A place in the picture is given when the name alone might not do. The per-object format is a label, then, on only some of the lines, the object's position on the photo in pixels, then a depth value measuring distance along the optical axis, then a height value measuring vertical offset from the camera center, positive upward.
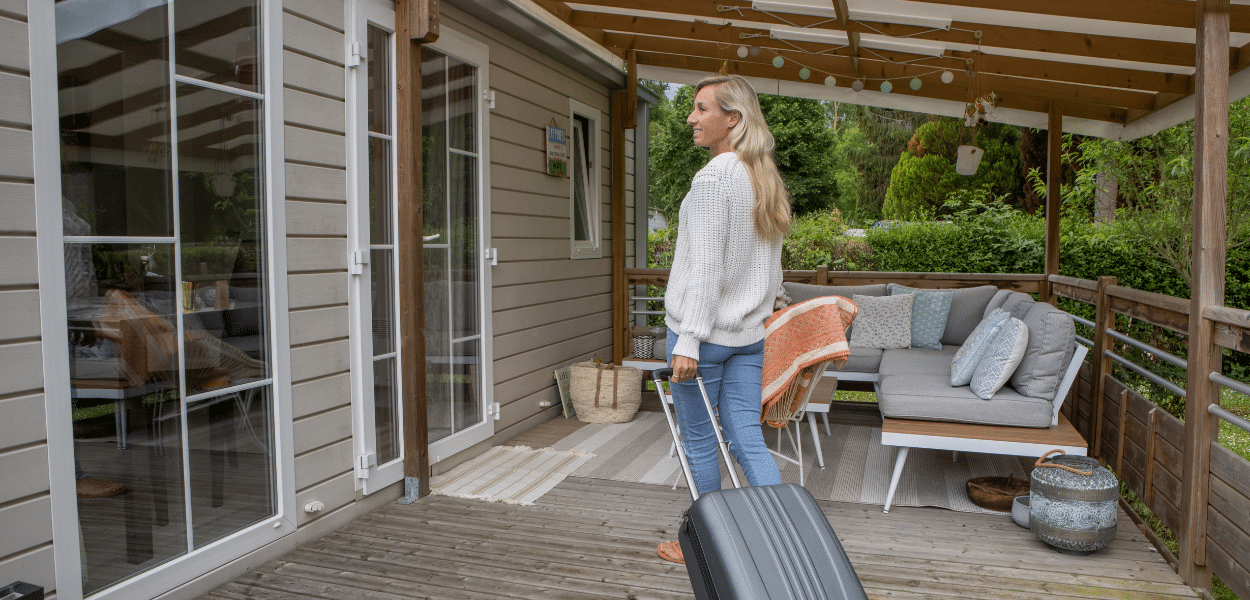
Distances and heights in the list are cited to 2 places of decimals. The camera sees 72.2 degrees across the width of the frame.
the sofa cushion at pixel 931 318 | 5.93 -0.38
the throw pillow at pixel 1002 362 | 3.85 -0.45
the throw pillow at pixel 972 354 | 4.12 -0.45
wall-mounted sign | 5.77 +0.79
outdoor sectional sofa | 3.73 -0.65
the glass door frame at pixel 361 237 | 3.58 +0.13
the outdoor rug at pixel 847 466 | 4.06 -1.07
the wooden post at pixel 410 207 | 3.76 +0.27
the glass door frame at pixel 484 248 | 4.62 +0.11
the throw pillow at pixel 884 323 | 5.94 -0.42
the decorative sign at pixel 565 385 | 5.91 -0.82
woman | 2.35 -0.03
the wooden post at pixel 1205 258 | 2.91 +0.01
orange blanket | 3.12 -0.27
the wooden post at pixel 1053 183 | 6.13 +0.57
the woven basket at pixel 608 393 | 5.73 -0.85
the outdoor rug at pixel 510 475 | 4.03 -1.06
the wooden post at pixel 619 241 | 6.89 +0.20
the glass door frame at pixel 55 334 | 2.28 -0.17
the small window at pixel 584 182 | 6.29 +0.64
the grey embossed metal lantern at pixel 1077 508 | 3.20 -0.93
